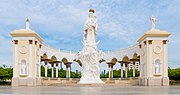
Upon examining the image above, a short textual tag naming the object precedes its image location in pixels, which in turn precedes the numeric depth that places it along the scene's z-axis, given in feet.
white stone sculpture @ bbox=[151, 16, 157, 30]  79.73
